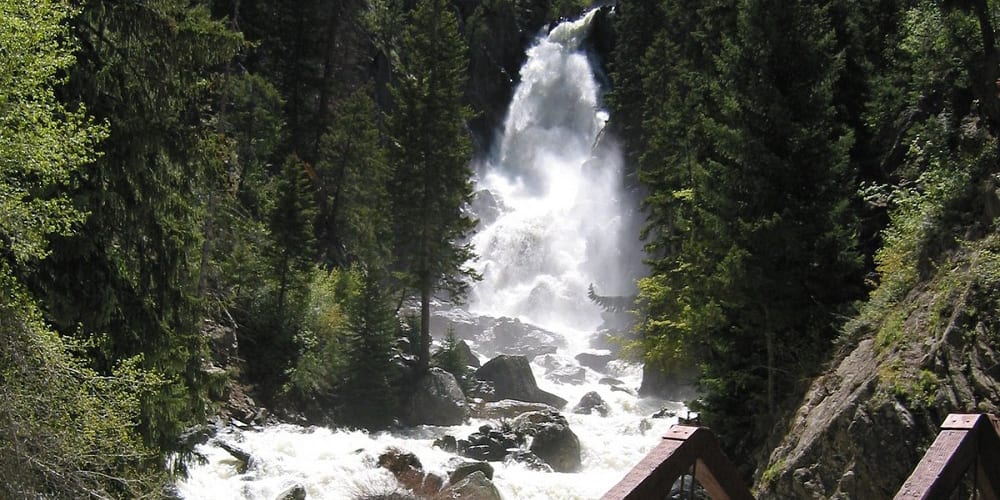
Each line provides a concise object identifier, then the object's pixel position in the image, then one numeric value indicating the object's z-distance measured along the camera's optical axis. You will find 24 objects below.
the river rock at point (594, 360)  35.59
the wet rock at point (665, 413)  23.59
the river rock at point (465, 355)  29.90
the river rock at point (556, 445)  20.05
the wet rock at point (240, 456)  16.67
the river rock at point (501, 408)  25.89
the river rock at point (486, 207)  52.69
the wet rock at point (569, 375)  32.94
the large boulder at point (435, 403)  25.56
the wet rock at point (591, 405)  26.72
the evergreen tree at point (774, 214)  12.63
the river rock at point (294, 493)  15.32
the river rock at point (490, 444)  20.56
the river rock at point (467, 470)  17.46
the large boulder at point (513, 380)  28.69
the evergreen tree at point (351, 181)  34.72
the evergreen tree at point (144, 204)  9.28
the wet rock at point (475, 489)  16.59
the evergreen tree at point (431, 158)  30.19
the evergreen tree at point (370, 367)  25.92
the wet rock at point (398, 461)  17.73
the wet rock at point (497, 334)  39.19
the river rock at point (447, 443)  20.94
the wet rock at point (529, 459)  19.56
